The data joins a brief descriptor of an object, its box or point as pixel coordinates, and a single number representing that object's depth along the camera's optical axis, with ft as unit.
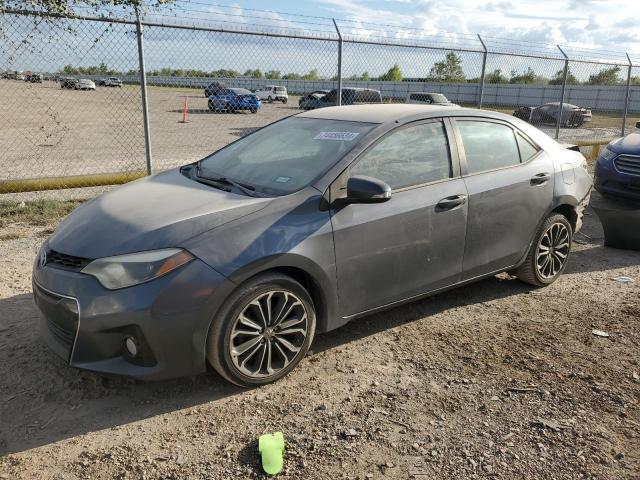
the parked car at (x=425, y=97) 65.41
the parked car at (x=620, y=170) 21.90
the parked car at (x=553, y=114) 72.90
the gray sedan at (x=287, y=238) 9.36
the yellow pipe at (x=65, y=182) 22.92
